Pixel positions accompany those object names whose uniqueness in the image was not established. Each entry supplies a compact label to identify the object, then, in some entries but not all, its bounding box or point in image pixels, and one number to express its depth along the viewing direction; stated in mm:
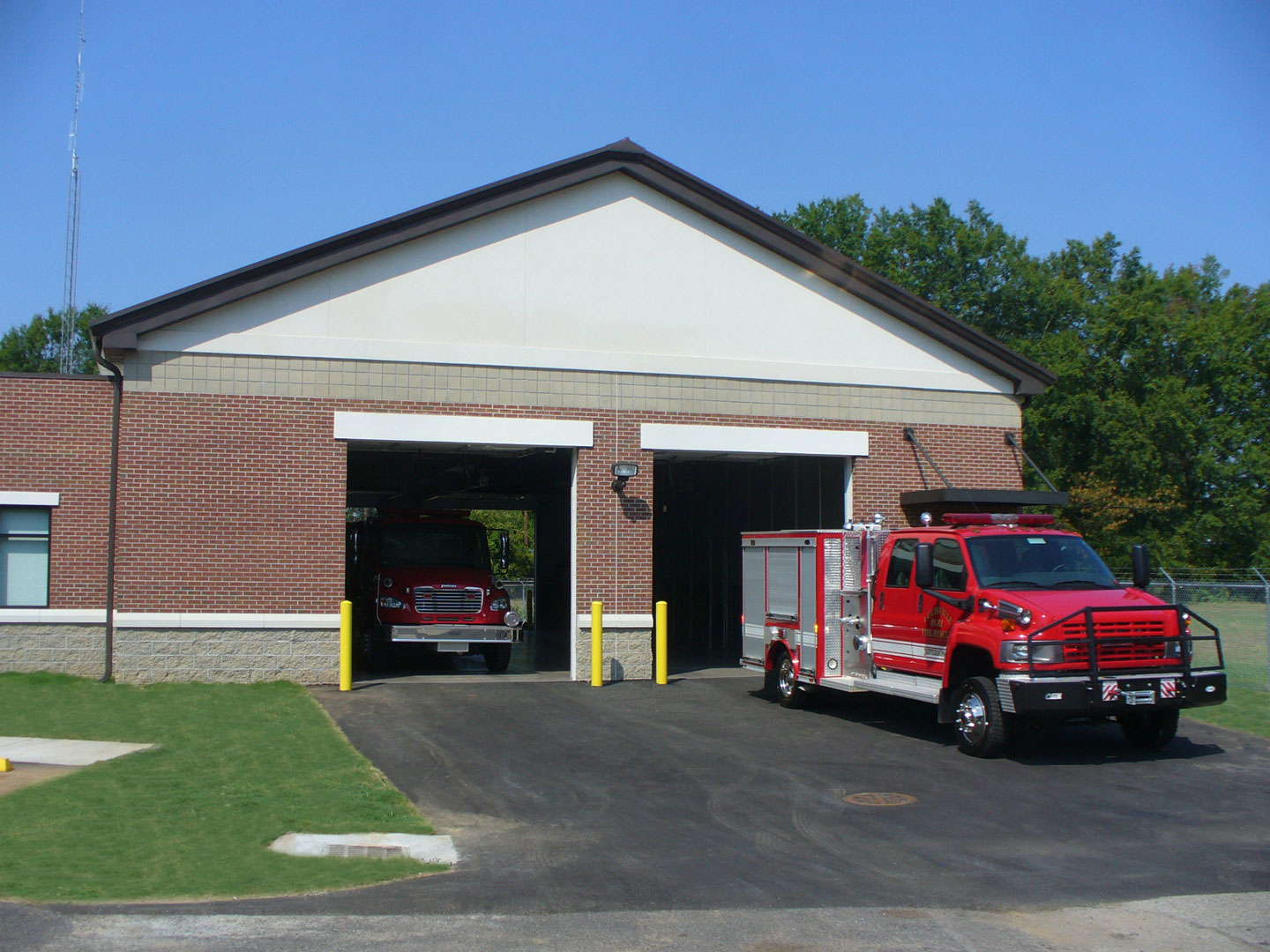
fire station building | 17438
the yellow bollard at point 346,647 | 17375
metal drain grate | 8438
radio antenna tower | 29234
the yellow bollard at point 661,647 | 18688
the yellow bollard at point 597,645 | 18594
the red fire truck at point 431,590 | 19438
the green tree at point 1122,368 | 49188
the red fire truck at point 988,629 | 11828
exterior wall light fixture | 19014
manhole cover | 10336
